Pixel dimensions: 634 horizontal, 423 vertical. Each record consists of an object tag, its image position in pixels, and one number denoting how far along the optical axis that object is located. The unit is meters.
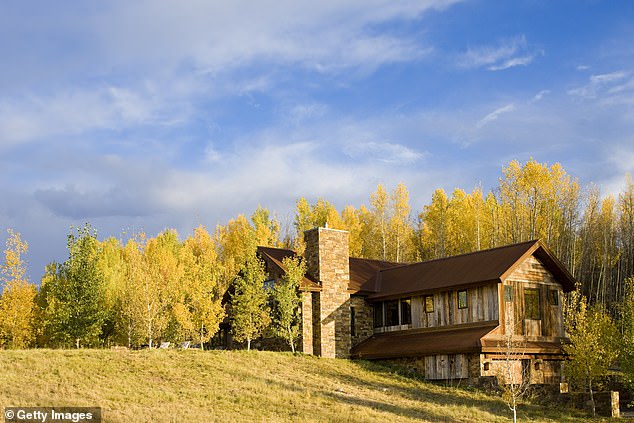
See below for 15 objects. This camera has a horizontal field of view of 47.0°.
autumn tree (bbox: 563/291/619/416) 33.31
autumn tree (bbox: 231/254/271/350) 39.84
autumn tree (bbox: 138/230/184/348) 42.76
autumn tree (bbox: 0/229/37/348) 40.59
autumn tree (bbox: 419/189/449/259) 69.69
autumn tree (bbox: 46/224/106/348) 39.00
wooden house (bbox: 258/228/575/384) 36.59
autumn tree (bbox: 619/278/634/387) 31.45
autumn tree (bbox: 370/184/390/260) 71.38
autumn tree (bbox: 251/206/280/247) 69.38
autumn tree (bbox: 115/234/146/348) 43.16
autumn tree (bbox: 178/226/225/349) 39.38
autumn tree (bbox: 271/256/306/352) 39.66
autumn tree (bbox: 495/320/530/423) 34.50
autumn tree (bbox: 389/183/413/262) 70.50
